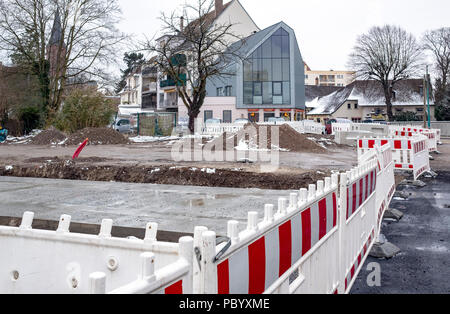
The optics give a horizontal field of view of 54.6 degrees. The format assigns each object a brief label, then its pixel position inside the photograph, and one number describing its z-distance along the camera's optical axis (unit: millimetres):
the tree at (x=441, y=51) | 62375
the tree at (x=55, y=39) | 32531
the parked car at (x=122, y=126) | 41619
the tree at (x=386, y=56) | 61344
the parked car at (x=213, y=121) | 41750
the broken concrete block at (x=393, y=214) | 7795
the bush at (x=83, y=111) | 30219
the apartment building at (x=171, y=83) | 59812
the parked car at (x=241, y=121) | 37391
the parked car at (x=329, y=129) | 37294
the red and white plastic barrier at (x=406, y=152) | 12688
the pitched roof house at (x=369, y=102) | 72625
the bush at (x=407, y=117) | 63000
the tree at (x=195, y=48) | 31578
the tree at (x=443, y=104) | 60519
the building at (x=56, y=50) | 34625
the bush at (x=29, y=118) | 35062
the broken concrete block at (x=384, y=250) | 5707
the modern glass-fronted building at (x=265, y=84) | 52625
